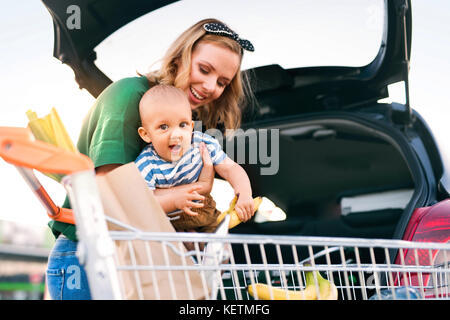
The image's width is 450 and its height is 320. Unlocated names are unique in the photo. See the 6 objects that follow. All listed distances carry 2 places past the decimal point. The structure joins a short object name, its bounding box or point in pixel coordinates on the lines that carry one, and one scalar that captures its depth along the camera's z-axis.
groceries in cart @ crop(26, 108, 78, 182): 1.39
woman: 1.58
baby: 1.58
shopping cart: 0.94
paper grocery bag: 1.17
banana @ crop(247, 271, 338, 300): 1.26
